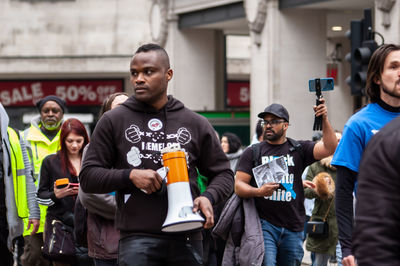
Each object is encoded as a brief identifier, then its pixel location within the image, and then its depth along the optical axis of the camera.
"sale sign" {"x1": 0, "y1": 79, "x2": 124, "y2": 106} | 31.91
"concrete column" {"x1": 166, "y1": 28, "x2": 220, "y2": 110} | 24.31
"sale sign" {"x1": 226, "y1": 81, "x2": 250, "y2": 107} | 35.44
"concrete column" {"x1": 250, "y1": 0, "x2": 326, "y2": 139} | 19.73
